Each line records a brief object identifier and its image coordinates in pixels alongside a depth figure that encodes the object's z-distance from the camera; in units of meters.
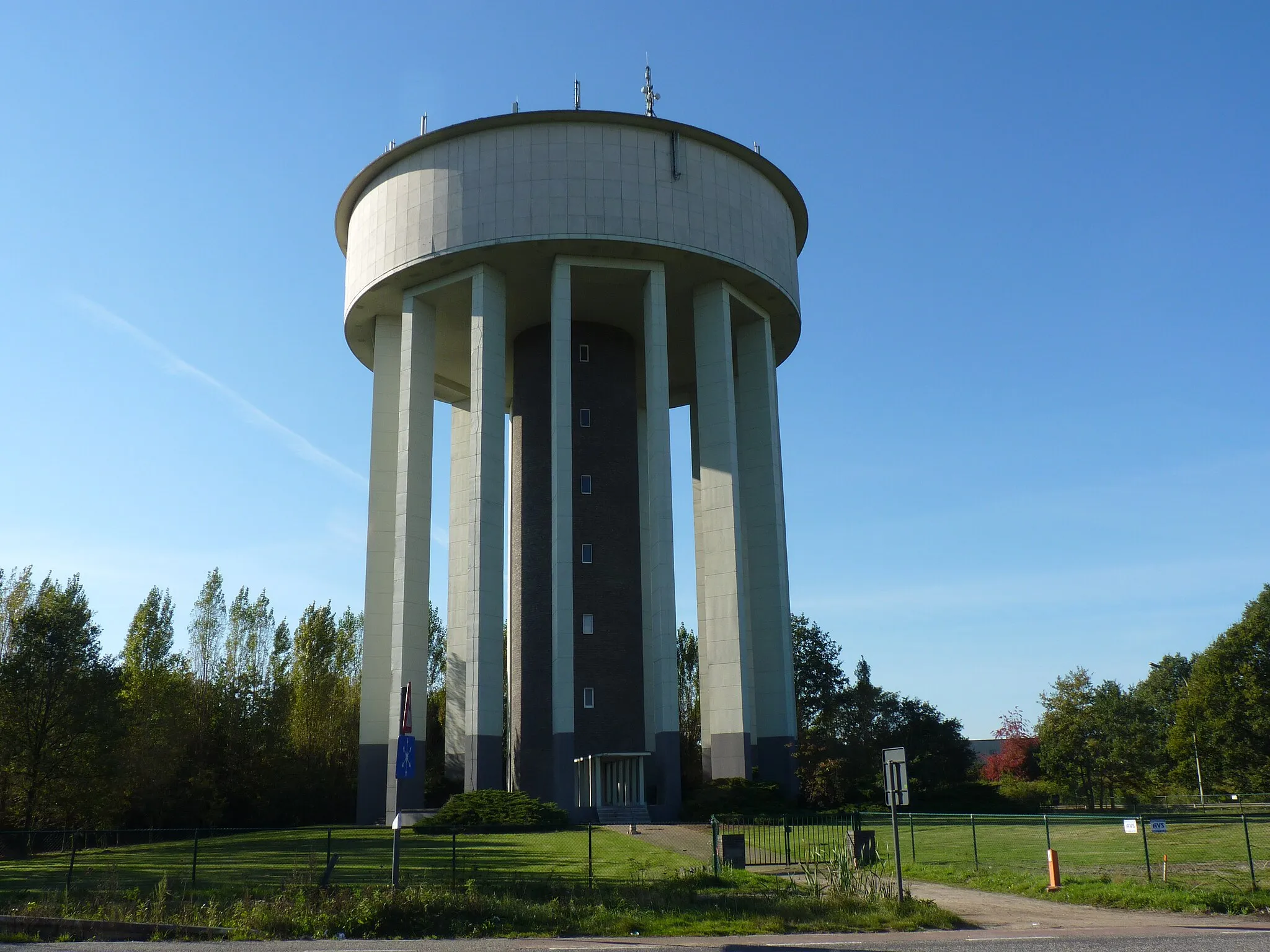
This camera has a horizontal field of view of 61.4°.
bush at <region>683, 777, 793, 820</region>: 36.50
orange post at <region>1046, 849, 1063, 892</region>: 20.59
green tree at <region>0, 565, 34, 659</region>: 46.41
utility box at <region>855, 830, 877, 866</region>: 24.41
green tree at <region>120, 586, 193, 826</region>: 48.09
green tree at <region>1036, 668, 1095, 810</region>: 57.62
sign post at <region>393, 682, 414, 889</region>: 15.59
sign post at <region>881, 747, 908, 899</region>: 19.47
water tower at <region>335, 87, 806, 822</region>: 40.41
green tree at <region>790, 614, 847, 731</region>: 64.69
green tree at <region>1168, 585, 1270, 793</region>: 62.38
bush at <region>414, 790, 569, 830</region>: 33.62
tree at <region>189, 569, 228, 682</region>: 61.91
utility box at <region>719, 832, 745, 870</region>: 24.03
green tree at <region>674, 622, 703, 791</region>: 58.75
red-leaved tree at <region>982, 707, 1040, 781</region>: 68.25
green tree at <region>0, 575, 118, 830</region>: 39.19
